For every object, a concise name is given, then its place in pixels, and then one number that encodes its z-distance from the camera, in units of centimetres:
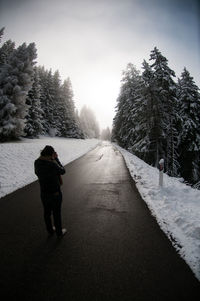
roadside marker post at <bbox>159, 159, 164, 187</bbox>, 711
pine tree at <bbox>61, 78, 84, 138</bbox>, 4466
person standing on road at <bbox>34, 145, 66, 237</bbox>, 360
